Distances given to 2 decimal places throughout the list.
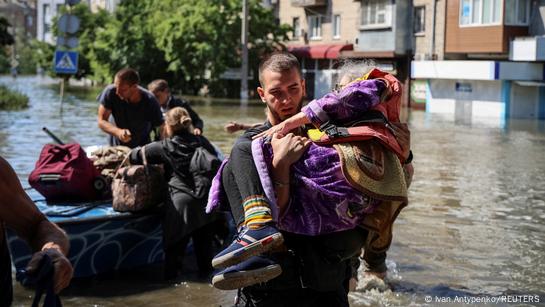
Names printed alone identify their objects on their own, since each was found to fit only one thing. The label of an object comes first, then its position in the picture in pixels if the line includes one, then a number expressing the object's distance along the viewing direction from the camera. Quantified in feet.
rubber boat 23.89
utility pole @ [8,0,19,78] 280.51
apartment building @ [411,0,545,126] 110.11
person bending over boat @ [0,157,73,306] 9.76
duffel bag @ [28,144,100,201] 25.18
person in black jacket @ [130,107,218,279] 24.93
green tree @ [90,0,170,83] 157.58
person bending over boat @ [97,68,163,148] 29.81
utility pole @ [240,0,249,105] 139.23
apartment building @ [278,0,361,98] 149.79
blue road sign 69.72
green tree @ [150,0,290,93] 143.02
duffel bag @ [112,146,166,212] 24.76
